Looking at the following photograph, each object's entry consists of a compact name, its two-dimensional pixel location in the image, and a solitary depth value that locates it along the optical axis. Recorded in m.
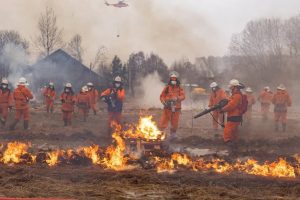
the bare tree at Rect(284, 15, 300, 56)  41.03
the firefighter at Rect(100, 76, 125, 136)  15.06
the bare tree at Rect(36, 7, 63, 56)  39.50
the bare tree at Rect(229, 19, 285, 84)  41.44
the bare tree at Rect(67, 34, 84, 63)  43.15
